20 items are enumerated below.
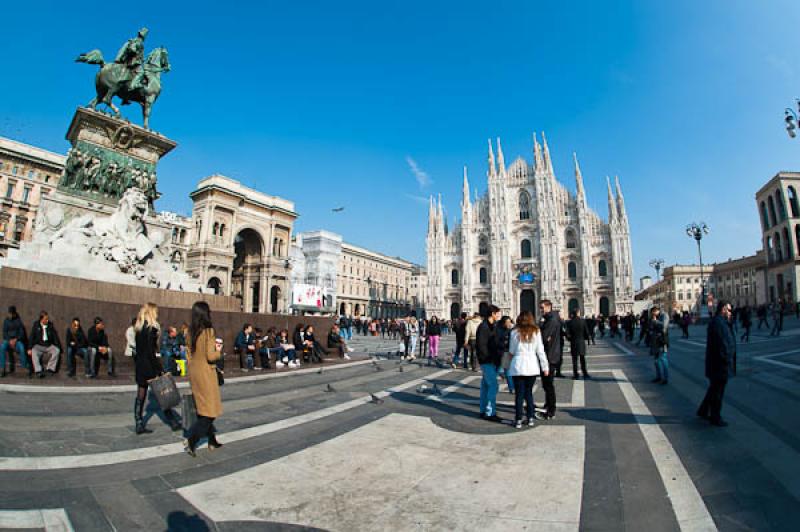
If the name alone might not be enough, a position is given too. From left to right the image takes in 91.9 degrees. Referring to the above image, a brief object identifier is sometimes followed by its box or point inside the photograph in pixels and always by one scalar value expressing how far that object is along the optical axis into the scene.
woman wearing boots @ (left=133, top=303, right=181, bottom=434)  4.32
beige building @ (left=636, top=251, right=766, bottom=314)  63.06
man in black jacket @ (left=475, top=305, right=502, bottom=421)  5.23
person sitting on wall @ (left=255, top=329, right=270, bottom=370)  10.55
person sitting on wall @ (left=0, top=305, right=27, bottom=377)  6.88
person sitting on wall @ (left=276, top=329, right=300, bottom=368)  11.29
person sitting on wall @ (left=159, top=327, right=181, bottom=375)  8.20
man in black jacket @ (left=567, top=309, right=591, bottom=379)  8.40
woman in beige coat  3.70
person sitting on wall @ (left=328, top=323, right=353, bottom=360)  13.77
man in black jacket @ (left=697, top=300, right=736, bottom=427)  4.57
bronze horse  13.69
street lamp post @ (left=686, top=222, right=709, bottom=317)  31.00
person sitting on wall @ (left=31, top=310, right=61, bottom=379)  6.98
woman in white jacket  4.87
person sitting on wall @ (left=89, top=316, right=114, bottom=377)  7.36
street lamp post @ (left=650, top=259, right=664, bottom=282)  47.39
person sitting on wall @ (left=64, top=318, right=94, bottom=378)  7.30
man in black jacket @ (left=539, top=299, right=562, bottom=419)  6.21
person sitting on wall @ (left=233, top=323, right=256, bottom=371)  10.05
